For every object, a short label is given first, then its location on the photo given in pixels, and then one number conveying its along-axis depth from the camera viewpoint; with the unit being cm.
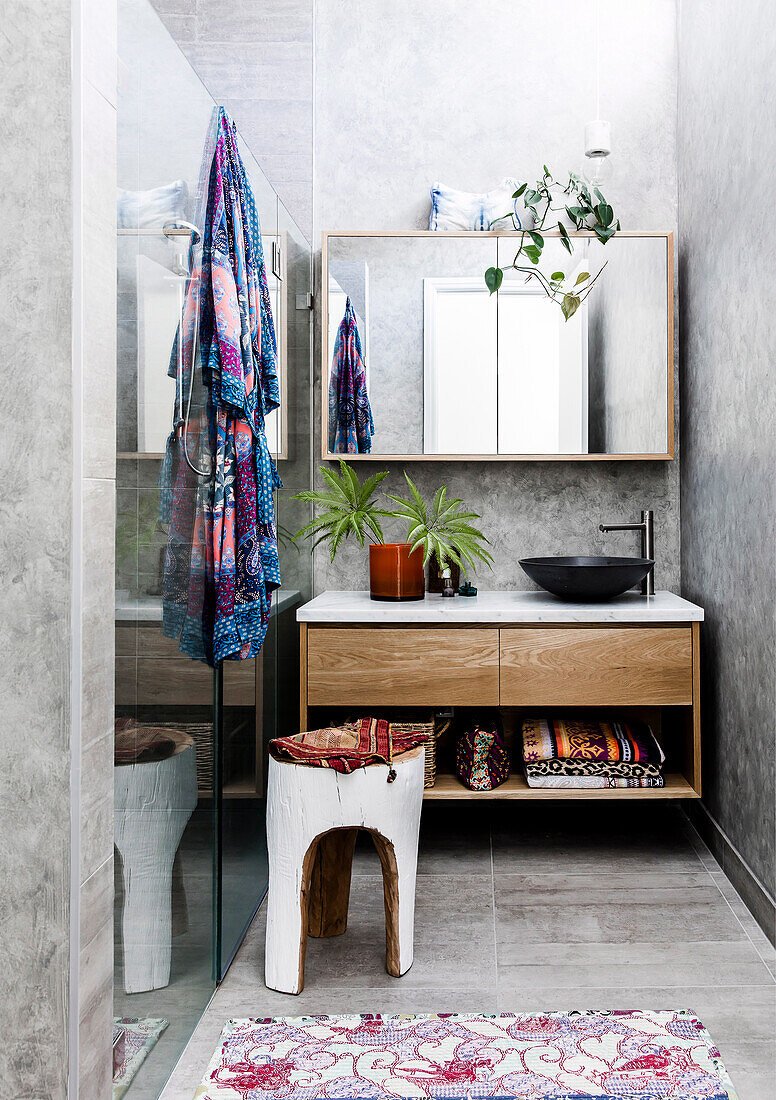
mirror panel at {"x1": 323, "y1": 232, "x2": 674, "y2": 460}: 282
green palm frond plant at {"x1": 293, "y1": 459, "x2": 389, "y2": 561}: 265
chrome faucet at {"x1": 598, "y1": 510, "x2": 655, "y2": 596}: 279
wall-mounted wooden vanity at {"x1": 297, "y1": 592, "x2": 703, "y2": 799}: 246
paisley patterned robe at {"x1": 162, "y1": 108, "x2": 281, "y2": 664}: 157
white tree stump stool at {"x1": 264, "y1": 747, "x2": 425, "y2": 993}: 181
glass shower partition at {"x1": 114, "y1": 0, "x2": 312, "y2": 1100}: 130
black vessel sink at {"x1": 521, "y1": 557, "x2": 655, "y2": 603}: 251
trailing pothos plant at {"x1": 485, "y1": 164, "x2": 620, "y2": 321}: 274
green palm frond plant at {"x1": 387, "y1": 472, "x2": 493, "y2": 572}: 262
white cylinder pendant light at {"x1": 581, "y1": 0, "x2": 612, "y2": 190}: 279
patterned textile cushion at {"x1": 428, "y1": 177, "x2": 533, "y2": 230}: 286
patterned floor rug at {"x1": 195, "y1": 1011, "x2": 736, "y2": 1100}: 150
